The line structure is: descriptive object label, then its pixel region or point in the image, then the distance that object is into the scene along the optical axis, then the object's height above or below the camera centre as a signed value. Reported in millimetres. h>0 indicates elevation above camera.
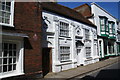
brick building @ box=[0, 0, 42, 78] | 4403 +207
